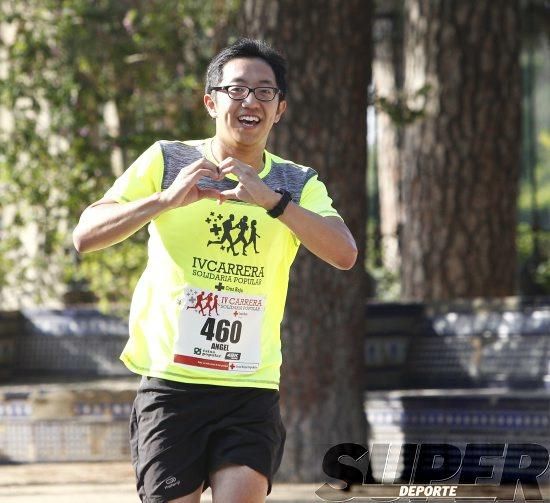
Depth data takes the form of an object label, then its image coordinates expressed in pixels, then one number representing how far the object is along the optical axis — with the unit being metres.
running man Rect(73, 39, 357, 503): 9.40
